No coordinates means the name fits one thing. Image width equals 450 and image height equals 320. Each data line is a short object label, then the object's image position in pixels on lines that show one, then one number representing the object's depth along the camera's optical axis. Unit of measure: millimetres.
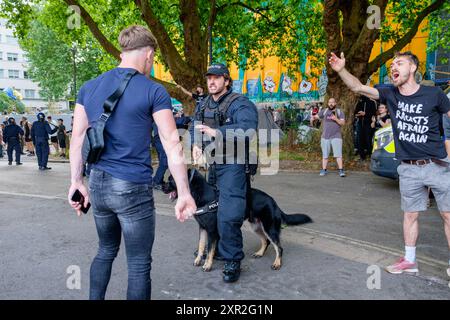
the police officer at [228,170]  3639
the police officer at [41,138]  13094
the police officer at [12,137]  14812
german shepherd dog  3889
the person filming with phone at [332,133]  9305
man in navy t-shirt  2434
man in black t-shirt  3596
